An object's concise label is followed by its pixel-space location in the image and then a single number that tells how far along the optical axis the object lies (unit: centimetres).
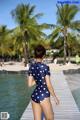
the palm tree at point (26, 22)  1597
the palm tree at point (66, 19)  1620
